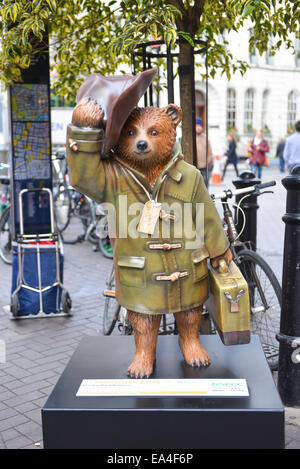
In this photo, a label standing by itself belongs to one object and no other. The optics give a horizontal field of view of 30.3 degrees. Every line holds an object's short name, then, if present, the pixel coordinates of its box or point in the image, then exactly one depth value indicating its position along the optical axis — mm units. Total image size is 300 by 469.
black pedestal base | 2320
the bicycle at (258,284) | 4066
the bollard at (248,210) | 5168
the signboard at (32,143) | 5148
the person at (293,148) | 10359
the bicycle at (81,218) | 7621
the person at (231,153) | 17531
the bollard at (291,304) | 3365
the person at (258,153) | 17333
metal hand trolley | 5274
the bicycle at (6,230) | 7606
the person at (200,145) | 7772
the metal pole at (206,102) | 4193
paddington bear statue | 2504
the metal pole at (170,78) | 3956
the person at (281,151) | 20647
